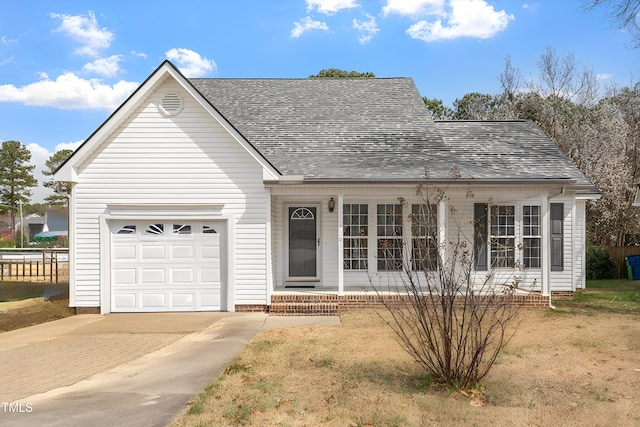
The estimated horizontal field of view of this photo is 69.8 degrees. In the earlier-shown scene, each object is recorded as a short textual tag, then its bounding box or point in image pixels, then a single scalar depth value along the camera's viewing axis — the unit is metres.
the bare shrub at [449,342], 5.35
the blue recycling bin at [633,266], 19.19
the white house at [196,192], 11.02
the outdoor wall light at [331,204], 12.66
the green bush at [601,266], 19.78
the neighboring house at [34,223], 65.69
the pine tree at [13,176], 54.00
